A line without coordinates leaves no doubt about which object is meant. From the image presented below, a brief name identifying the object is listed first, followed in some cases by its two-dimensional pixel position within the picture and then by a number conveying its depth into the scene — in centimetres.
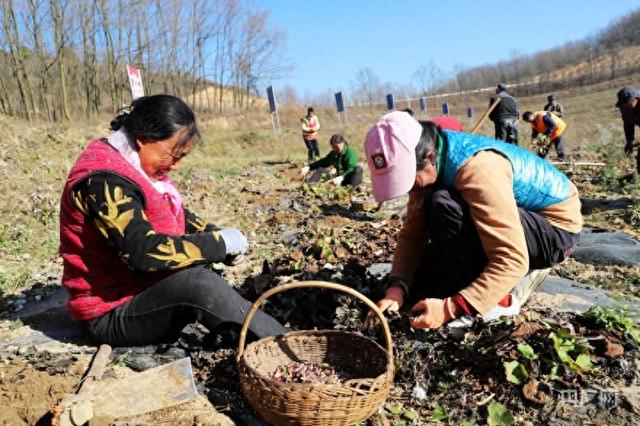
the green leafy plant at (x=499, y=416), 192
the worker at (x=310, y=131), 1365
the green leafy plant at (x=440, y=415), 200
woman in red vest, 205
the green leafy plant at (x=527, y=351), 202
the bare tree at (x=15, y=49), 1777
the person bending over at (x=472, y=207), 201
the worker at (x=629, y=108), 829
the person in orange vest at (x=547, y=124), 1045
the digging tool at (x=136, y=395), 180
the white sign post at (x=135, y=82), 829
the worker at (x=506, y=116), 1109
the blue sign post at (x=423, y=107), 3493
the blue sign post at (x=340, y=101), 2103
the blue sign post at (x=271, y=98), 1858
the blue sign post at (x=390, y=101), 2061
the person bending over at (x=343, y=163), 809
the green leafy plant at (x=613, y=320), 220
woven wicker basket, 166
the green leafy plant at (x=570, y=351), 200
